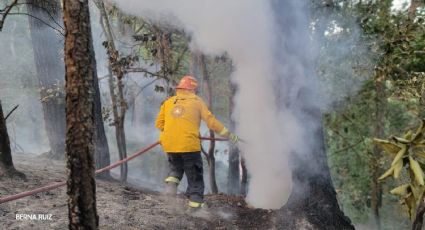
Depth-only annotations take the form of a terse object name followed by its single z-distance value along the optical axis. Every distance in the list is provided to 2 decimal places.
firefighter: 5.73
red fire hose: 4.40
